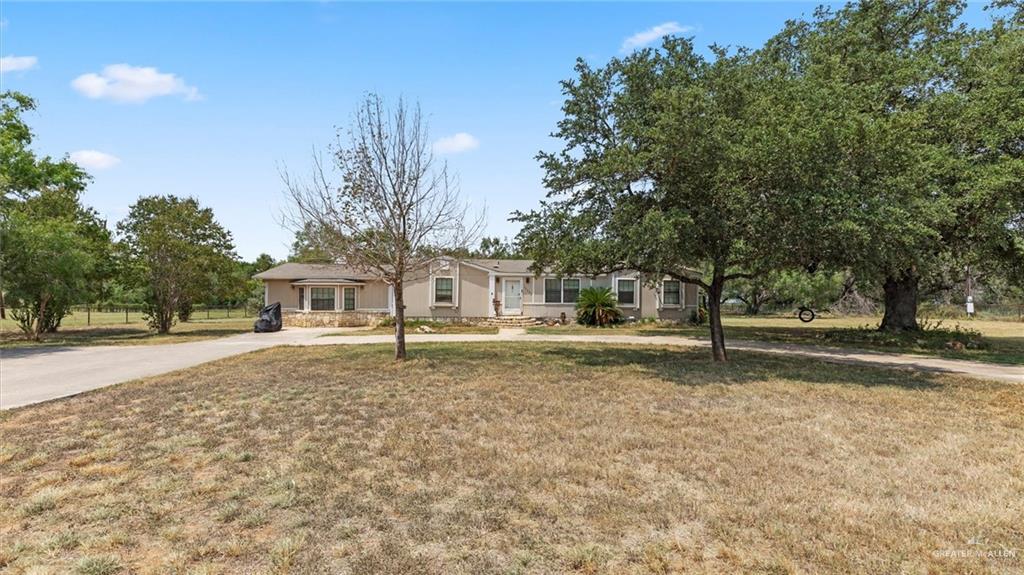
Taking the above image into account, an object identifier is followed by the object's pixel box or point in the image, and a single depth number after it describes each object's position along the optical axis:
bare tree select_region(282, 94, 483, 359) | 11.57
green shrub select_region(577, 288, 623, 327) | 24.81
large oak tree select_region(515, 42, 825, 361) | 9.66
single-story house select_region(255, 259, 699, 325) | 26.89
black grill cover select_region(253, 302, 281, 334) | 22.88
